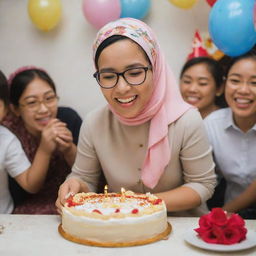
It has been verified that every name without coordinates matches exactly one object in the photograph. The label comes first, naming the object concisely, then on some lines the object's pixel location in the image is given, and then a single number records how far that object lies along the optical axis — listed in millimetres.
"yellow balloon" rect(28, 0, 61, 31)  2499
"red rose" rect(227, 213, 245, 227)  1196
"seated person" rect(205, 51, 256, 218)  2006
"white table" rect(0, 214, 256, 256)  1180
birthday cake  1239
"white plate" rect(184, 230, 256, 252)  1161
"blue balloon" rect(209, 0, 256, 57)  2066
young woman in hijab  1519
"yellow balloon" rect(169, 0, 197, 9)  2354
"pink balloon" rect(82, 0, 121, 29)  2367
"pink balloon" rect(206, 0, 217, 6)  2357
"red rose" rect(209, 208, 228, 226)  1195
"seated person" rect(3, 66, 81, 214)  2150
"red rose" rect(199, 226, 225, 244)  1194
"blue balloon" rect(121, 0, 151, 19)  2428
